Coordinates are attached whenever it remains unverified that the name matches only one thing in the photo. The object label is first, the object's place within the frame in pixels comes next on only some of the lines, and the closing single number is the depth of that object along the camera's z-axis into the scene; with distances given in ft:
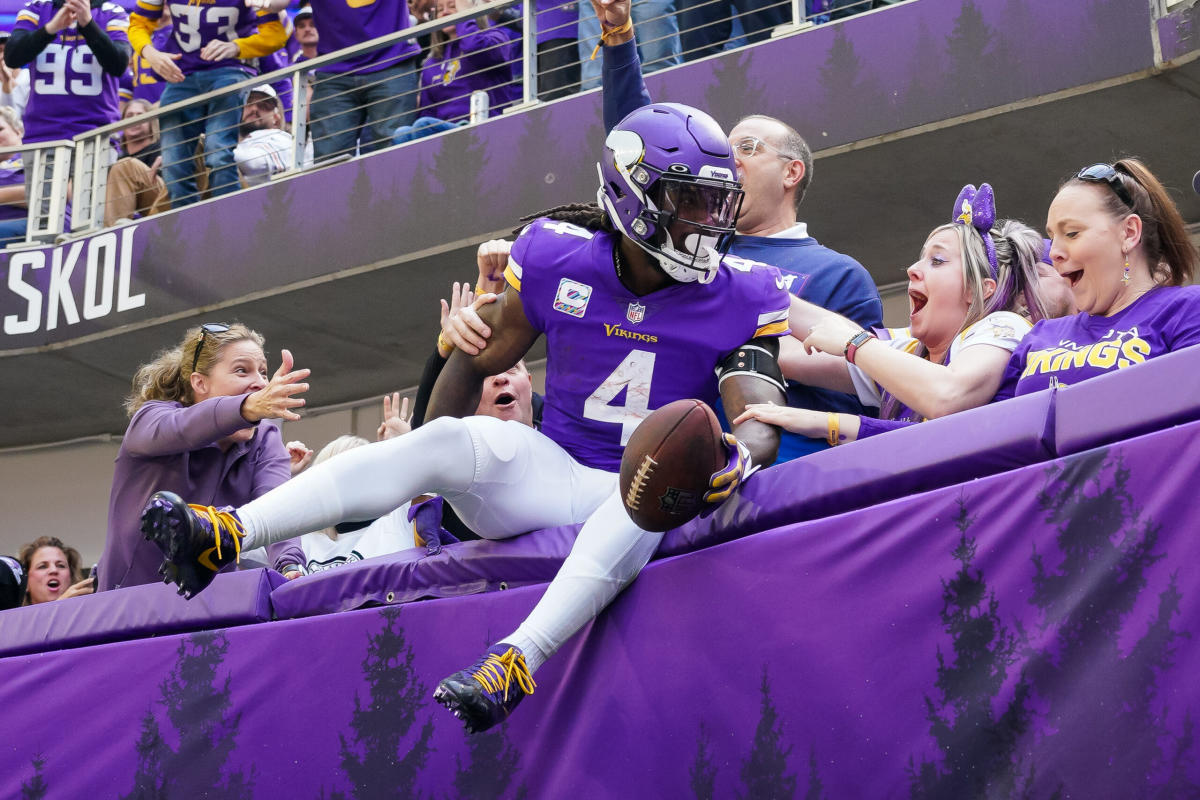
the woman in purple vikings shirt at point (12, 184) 27.20
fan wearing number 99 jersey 26.78
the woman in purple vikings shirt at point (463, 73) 23.15
